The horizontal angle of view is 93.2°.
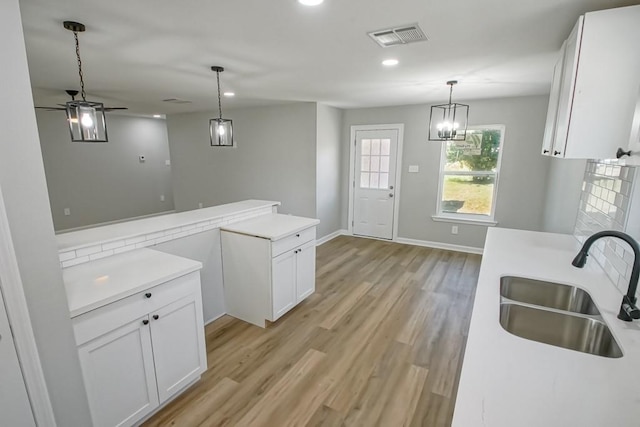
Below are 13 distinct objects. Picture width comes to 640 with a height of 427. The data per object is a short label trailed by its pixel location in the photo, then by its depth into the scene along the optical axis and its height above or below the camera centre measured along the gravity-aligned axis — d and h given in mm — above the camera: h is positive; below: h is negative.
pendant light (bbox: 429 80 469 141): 4566 +572
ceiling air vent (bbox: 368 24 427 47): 1922 +805
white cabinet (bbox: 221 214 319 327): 2688 -1002
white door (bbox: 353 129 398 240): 5289 -434
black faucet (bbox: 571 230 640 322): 1183 -532
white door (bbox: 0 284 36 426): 1210 -931
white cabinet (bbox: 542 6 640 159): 1435 +362
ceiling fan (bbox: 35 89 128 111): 3948 +841
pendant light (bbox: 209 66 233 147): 2973 +258
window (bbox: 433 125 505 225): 4539 -268
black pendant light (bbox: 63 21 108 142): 1941 +253
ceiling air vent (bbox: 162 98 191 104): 4648 +879
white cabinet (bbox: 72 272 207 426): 1520 -1071
